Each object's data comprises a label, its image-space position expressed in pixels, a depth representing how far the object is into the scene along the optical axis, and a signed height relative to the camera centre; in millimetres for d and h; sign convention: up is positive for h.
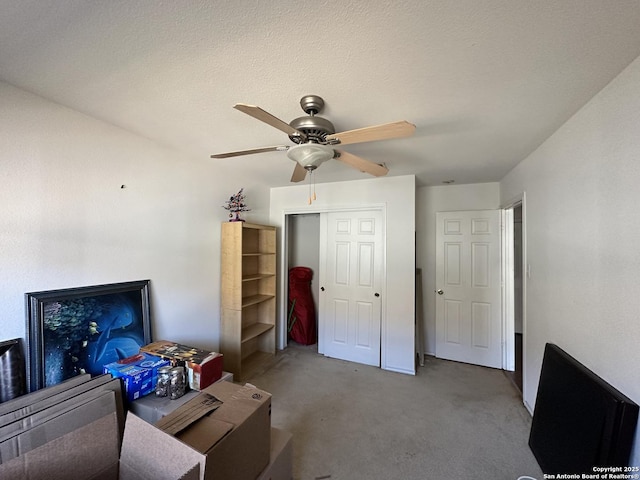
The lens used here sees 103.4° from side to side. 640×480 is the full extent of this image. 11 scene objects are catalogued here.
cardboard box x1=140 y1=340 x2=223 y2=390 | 1726 -854
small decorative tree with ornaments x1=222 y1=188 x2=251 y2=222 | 2961 +406
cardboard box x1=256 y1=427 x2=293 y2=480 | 1350 -1227
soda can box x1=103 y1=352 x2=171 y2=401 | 1573 -851
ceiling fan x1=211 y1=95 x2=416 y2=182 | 1288 +561
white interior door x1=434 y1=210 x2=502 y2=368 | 3207 -634
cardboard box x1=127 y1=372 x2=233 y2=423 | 1507 -1013
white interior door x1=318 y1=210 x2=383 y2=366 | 3271 -612
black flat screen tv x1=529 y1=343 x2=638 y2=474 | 1154 -985
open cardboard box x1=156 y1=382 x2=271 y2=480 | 1080 -865
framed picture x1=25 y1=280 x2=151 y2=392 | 1504 -599
